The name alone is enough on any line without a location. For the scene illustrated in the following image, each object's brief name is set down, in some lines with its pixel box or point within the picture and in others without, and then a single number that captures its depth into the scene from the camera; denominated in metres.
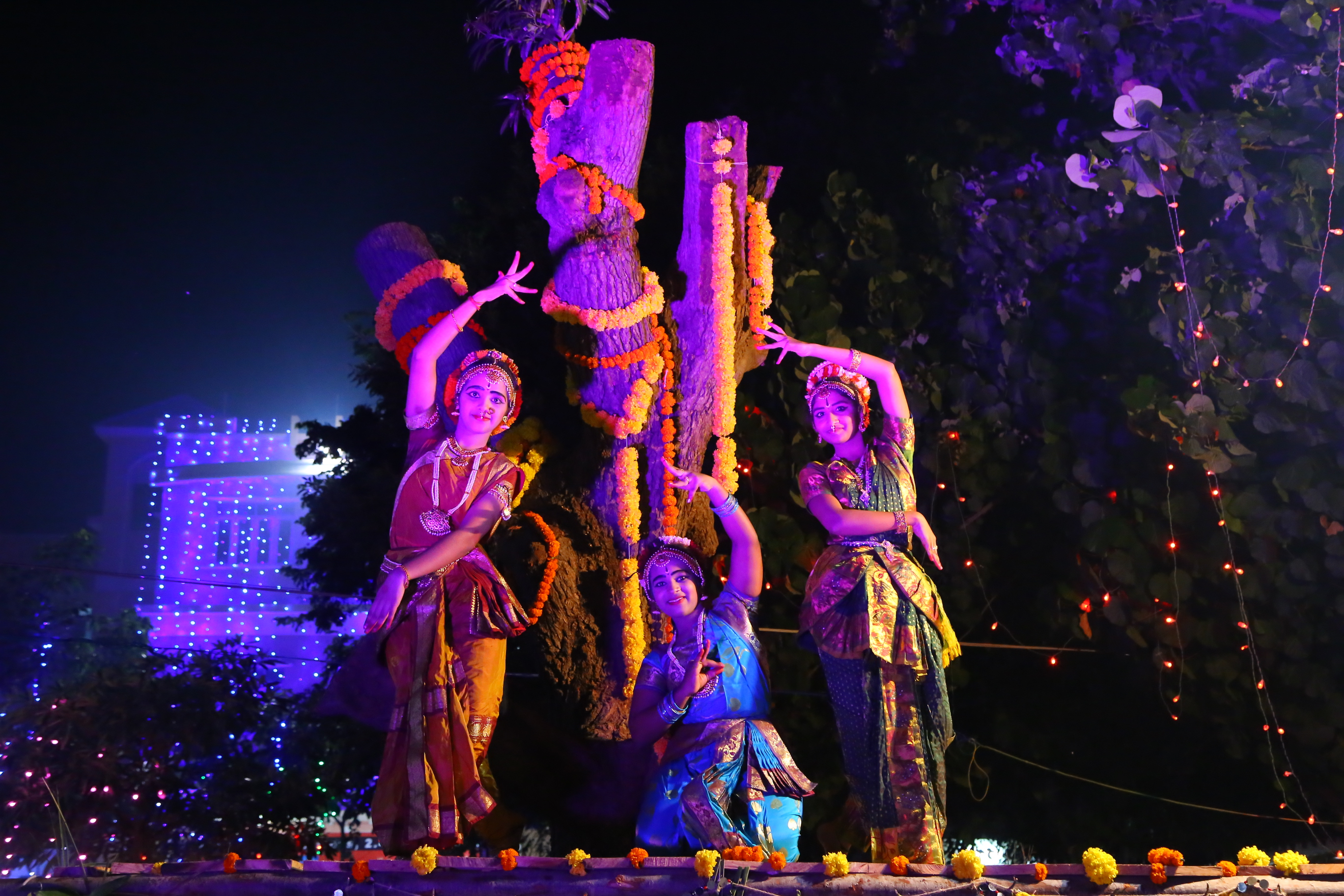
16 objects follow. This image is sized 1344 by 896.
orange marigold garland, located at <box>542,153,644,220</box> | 4.23
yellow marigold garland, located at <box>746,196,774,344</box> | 4.73
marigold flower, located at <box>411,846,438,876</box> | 3.07
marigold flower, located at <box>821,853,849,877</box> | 2.98
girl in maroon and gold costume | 3.54
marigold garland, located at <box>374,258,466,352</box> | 4.49
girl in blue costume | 3.58
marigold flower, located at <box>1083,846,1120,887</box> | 2.94
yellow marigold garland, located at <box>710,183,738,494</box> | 4.59
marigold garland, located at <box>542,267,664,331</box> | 4.34
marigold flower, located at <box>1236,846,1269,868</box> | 3.10
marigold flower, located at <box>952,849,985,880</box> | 2.97
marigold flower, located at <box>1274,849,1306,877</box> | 3.07
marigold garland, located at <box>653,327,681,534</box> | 4.55
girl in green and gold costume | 3.68
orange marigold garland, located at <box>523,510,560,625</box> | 4.43
